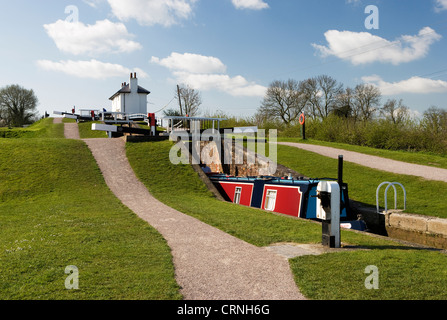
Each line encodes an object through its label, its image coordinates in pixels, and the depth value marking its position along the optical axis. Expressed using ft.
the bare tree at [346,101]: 140.05
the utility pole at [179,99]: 150.12
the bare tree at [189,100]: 154.82
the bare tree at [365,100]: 146.86
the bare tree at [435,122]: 73.04
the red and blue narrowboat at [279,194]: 37.29
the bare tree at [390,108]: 140.16
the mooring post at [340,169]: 32.83
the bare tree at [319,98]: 149.28
